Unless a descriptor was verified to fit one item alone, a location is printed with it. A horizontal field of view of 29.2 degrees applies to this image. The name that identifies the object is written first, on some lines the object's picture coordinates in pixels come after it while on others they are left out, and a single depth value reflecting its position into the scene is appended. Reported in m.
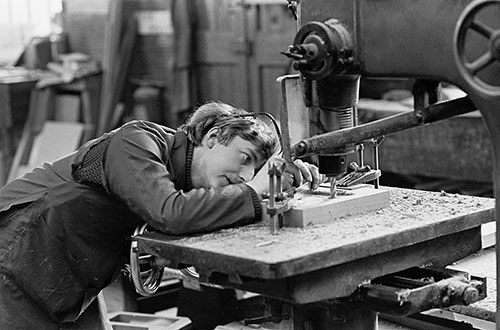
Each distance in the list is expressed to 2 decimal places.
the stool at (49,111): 6.24
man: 1.95
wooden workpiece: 1.84
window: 7.02
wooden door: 5.53
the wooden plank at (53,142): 6.16
